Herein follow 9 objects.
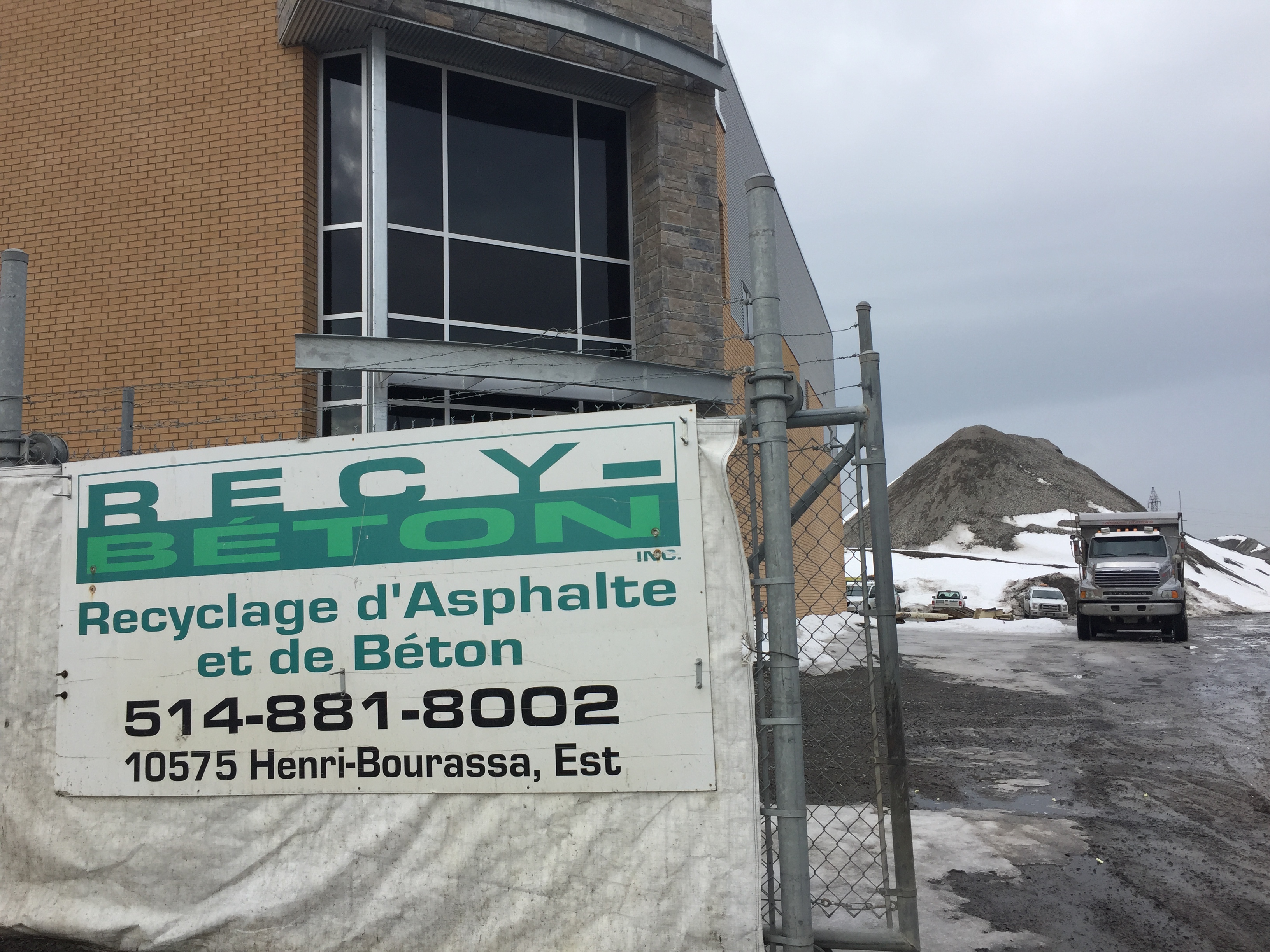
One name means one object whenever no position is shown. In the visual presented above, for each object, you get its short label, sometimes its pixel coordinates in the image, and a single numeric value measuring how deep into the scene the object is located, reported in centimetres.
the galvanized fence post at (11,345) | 415
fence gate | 333
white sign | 341
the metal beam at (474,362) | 1003
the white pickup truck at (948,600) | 4078
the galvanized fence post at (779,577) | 330
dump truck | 2458
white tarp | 330
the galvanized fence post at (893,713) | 338
